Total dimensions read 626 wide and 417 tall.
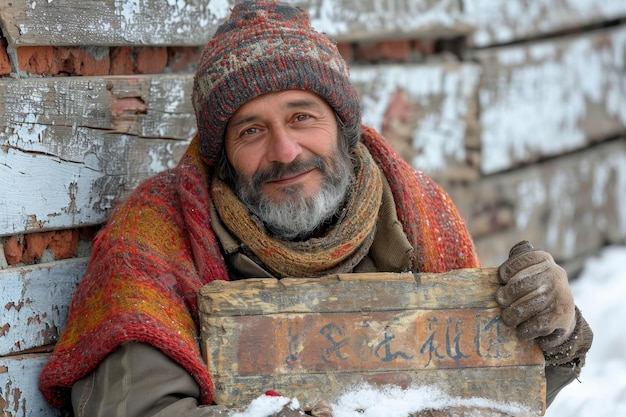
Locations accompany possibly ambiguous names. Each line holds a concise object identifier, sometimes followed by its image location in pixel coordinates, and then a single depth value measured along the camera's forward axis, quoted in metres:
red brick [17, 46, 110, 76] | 4.93
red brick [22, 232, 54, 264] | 5.03
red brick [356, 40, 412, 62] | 7.63
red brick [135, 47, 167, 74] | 5.69
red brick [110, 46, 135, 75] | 5.51
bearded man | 4.35
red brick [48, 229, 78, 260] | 5.19
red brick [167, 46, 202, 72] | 5.93
